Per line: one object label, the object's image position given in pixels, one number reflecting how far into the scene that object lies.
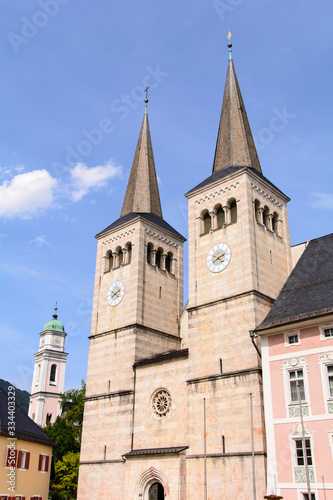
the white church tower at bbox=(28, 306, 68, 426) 78.38
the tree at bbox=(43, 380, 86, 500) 44.47
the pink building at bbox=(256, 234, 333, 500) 22.73
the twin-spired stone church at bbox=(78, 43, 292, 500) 27.55
